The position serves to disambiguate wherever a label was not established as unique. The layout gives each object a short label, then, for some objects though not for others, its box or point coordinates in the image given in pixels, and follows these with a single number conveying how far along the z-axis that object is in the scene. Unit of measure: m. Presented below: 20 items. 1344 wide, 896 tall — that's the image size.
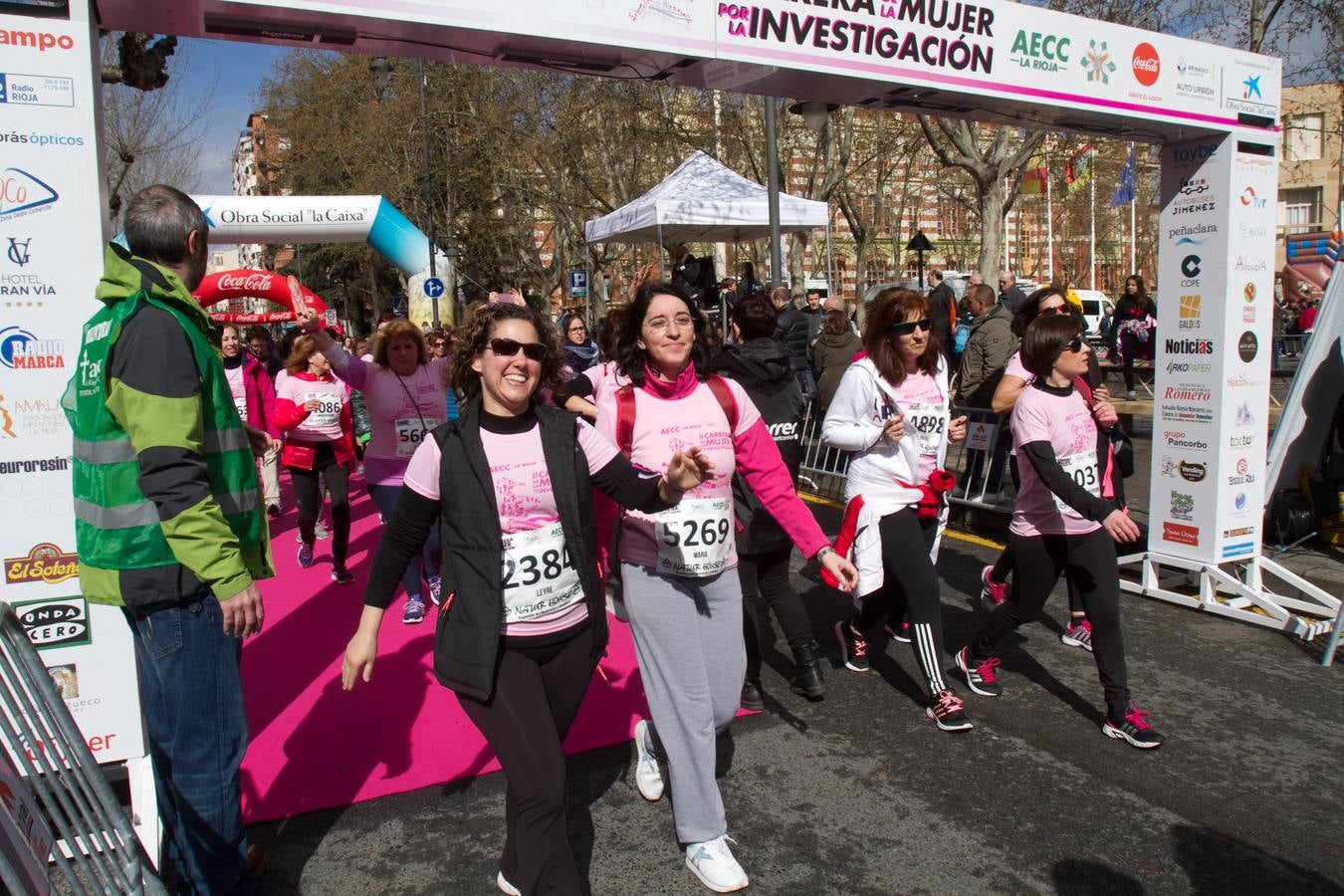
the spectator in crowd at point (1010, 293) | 12.21
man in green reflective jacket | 2.58
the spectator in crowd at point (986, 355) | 9.53
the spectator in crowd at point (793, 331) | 10.90
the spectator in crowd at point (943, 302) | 12.23
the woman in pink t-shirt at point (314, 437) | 7.45
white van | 39.24
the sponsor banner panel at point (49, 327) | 3.11
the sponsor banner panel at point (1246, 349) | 5.98
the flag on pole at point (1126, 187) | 38.00
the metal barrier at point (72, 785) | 1.82
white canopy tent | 14.23
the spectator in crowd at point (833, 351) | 10.62
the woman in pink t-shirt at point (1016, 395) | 4.86
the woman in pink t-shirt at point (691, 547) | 3.23
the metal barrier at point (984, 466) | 8.56
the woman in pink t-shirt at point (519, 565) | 2.73
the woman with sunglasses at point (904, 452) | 4.48
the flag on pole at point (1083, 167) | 41.99
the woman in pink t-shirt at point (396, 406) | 6.25
